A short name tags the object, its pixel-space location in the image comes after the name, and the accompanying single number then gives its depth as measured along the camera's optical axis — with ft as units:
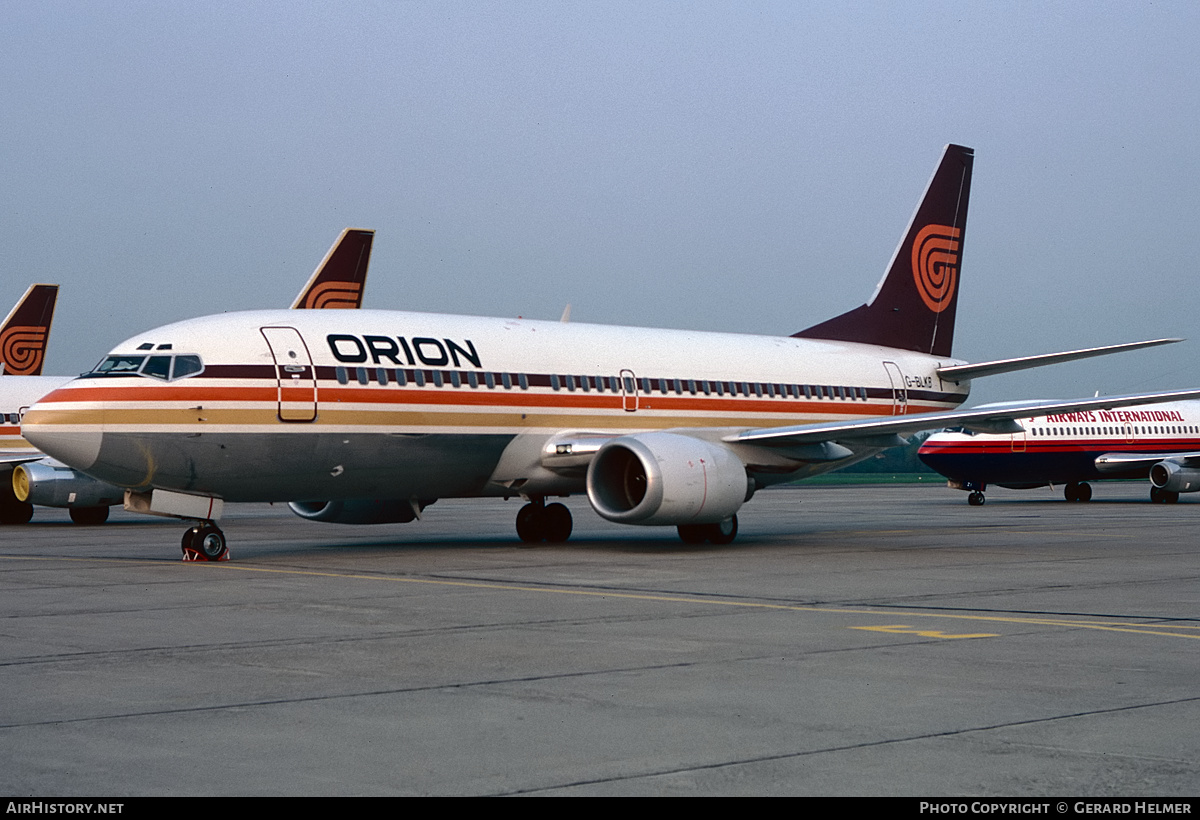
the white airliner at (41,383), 91.09
